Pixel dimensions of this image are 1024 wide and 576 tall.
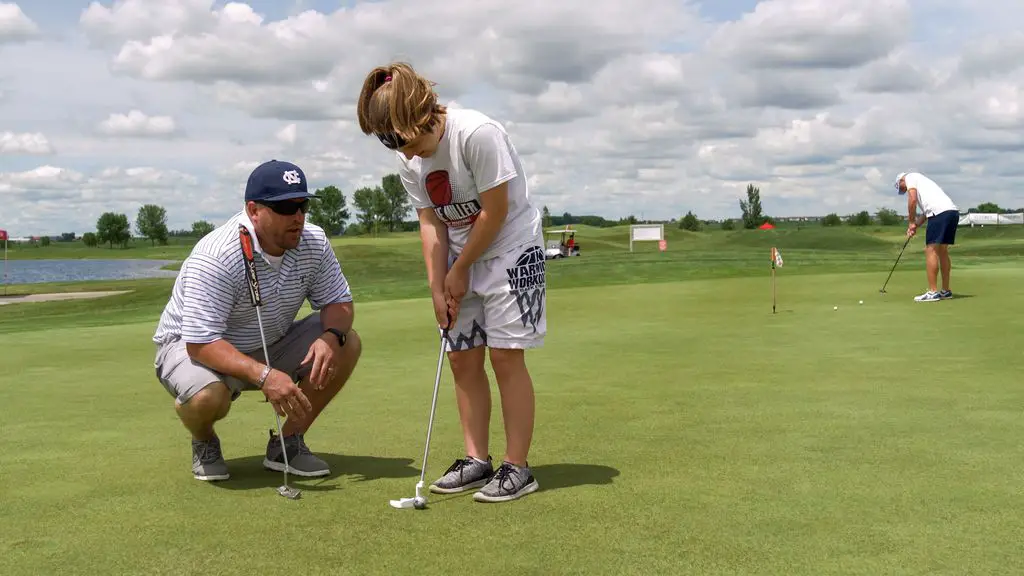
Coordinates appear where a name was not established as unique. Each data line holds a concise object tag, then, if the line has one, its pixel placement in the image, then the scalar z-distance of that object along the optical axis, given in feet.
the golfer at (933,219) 44.57
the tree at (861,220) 396.69
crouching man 14.53
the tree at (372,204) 513.86
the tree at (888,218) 389.39
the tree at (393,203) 509.84
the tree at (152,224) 633.61
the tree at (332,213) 490.49
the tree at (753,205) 427.74
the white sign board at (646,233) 263.70
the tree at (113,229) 616.80
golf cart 208.54
